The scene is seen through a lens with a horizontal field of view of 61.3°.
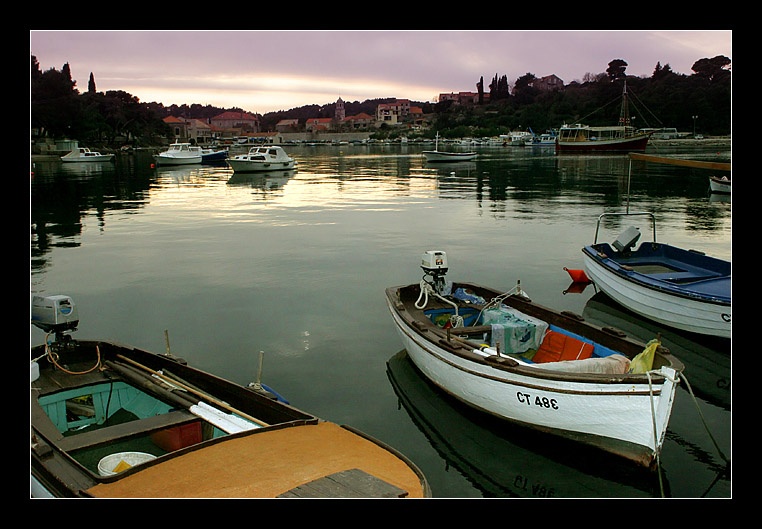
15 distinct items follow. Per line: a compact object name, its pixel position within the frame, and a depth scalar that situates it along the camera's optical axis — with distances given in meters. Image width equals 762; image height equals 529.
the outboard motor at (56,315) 10.34
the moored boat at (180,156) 79.19
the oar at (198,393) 7.90
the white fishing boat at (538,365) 8.31
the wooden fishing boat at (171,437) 6.31
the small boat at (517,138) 149.12
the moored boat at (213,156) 84.83
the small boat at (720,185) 40.06
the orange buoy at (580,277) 18.83
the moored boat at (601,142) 96.22
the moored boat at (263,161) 64.31
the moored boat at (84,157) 79.10
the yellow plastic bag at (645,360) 8.86
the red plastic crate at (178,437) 8.04
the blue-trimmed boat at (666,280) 13.27
